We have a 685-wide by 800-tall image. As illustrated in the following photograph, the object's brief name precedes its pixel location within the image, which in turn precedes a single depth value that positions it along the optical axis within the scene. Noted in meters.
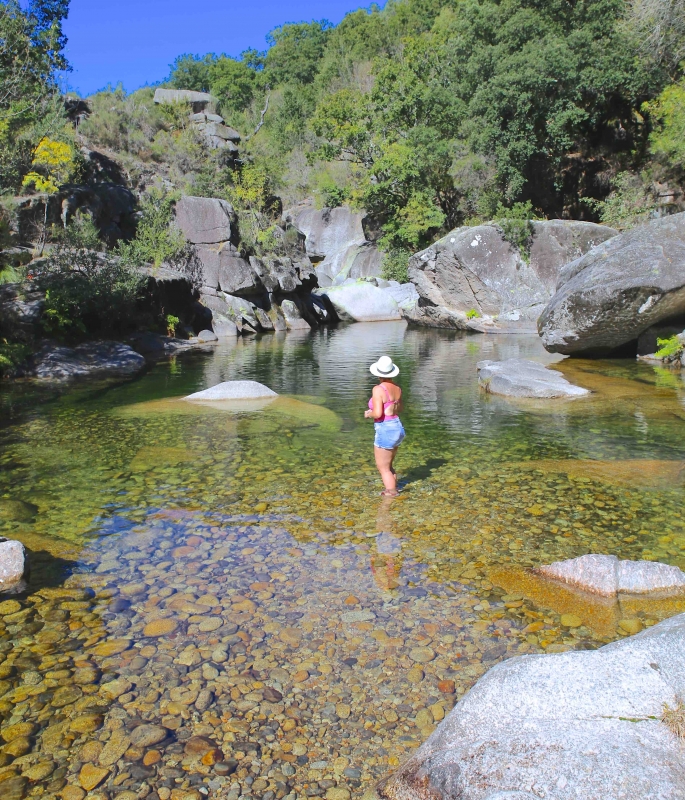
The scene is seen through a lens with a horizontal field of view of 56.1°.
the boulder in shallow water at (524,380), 14.68
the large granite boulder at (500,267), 30.39
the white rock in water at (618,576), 5.69
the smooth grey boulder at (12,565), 5.95
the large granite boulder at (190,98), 48.62
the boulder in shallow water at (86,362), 19.44
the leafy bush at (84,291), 21.75
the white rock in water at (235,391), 15.00
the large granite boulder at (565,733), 2.87
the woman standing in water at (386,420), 7.84
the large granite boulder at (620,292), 17.30
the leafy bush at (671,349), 18.45
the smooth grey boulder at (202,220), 33.50
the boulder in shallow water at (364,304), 41.38
